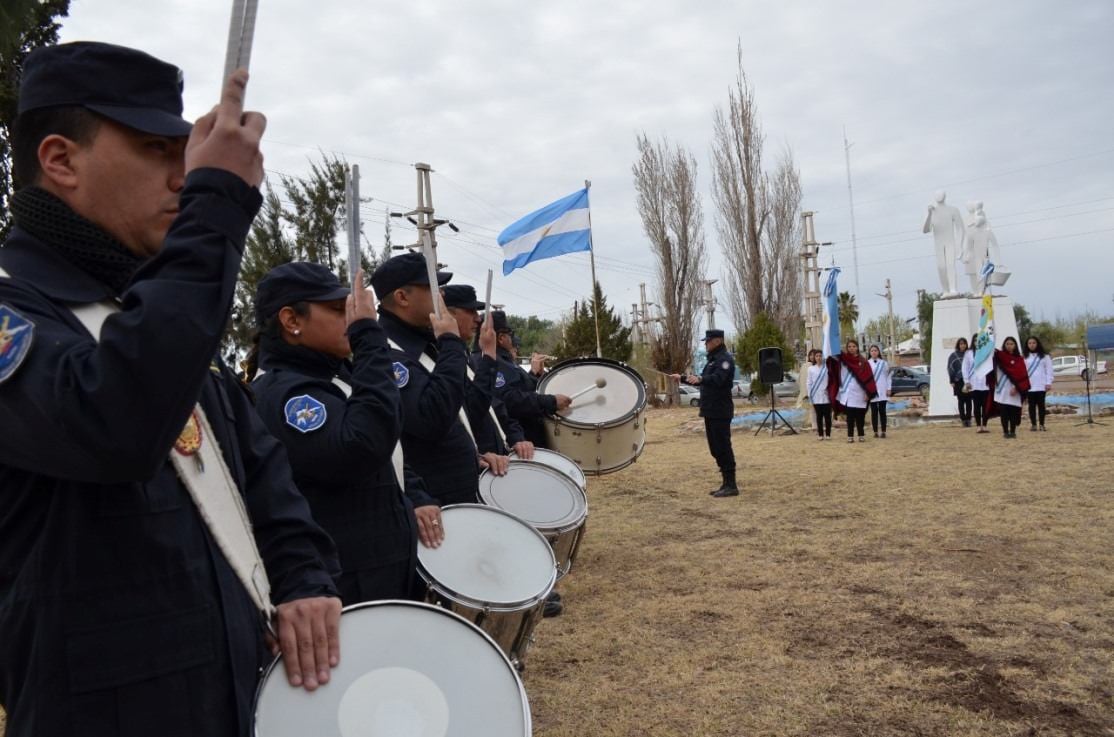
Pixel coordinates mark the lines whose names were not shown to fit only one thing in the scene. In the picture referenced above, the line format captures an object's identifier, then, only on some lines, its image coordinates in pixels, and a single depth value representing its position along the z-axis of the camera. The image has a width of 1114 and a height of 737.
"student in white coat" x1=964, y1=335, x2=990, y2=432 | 15.75
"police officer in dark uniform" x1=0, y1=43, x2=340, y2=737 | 1.05
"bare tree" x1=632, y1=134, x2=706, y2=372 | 32.94
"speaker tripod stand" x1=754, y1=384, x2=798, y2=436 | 17.70
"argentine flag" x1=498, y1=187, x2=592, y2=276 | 11.18
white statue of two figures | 19.02
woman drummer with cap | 2.27
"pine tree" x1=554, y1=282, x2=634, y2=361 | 31.88
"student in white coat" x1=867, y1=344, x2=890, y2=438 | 15.76
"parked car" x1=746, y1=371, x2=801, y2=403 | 35.00
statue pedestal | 18.27
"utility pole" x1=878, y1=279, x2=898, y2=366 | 51.13
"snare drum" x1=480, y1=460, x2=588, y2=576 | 4.24
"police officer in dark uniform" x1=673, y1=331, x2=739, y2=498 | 9.36
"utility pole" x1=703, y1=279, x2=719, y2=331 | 34.10
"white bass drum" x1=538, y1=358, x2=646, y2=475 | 6.54
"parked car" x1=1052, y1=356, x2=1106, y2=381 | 37.76
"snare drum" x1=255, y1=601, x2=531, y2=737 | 1.43
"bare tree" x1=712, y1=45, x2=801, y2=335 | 30.77
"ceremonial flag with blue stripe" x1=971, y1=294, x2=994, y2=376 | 15.43
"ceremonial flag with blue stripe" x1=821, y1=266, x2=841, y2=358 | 17.59
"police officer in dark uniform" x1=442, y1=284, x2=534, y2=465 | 4.12
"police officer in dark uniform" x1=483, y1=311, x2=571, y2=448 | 6.23
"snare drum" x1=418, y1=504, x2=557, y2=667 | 2.63
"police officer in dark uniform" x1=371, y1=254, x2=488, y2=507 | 3.60
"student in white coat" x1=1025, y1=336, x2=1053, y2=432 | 14.32
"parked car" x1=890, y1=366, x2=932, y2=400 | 34.25
